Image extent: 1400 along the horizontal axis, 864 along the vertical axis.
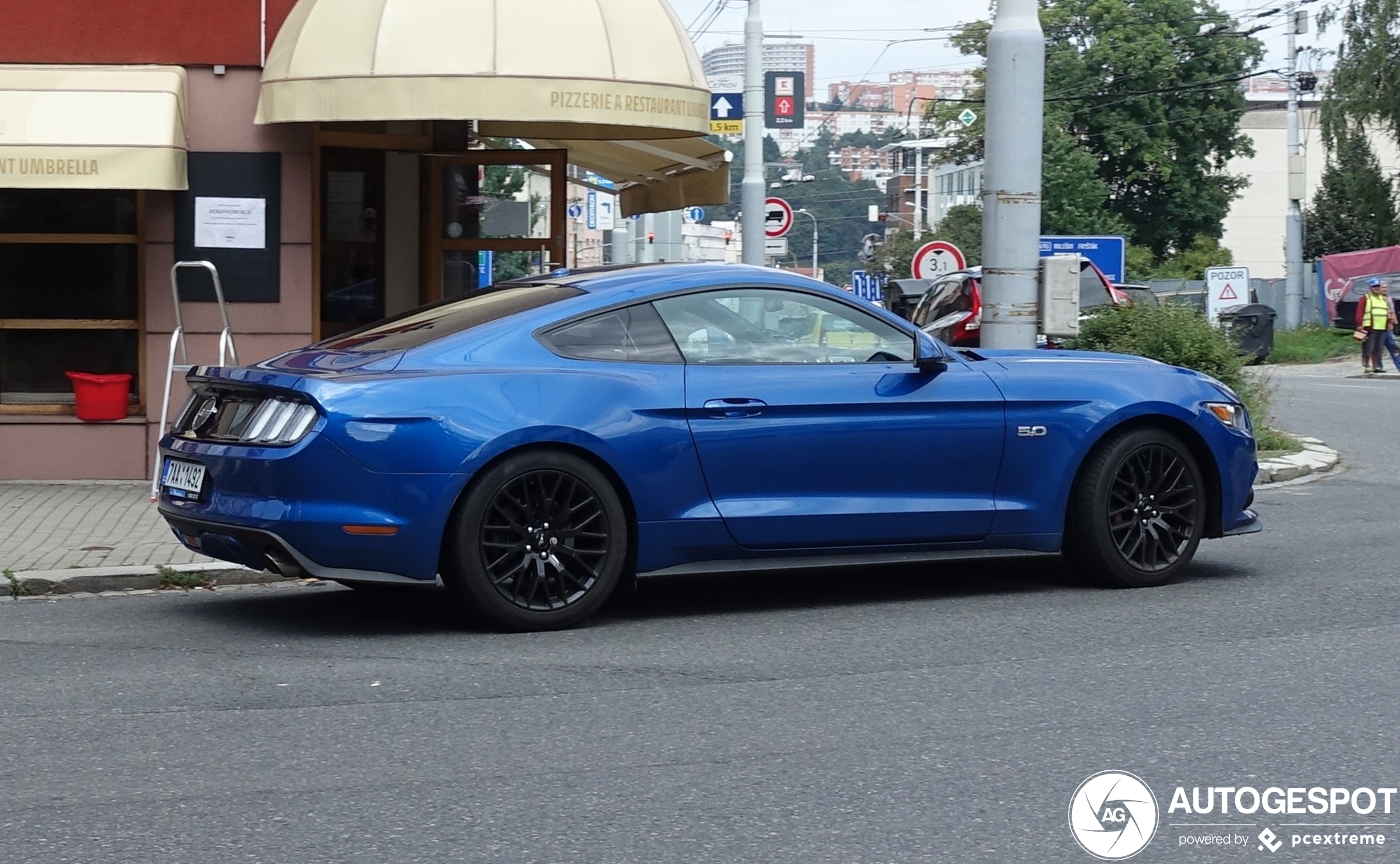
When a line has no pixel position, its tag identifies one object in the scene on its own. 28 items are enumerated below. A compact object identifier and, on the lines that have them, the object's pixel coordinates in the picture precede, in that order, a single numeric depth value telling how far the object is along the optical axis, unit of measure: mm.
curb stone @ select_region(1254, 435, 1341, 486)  13336
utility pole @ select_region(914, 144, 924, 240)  122000
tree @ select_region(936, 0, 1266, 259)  69062
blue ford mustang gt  6789
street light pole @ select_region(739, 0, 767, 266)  23469
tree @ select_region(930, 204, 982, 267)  68938
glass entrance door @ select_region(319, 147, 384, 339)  12992
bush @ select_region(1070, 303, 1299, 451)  14039
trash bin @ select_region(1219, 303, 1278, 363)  34844
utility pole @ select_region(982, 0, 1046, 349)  11344
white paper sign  12328
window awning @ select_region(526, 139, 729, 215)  14828
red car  20219
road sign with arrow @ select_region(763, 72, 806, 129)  32875
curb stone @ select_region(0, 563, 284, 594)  8289
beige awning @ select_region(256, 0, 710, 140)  11562
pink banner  42969
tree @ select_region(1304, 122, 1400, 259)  43844
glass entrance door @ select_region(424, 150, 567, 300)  13359
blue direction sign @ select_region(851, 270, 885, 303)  47594
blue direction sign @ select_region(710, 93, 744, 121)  26188
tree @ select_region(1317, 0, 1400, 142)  42688
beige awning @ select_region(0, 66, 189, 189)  11375
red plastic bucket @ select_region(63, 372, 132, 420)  12312
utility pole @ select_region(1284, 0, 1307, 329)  43844
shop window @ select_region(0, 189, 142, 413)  12539
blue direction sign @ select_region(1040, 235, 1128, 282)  31359
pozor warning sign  35594
